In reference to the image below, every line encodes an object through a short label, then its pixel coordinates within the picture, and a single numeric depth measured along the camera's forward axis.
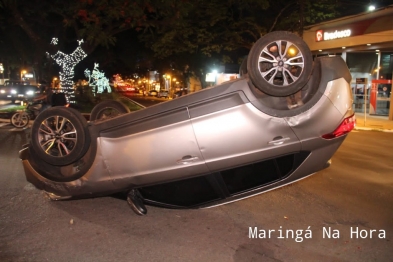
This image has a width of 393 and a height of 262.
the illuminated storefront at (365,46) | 18.45
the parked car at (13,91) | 32.28
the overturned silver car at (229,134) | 4.25
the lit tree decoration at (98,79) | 34.48
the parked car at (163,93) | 60.45
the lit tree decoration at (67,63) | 19.75
